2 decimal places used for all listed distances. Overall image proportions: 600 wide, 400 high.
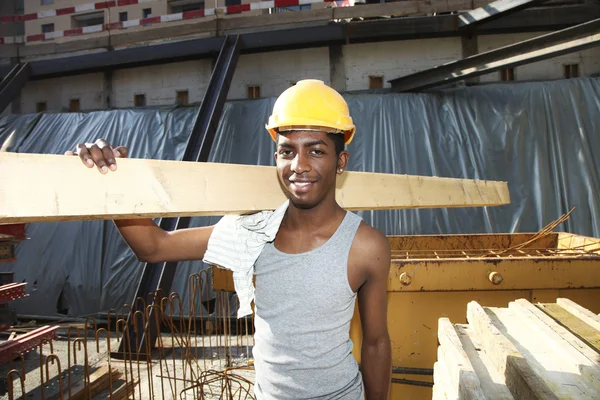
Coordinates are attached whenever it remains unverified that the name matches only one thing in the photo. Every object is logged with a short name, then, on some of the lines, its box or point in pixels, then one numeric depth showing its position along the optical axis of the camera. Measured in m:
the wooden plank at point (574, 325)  2.24
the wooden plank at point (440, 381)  2.38
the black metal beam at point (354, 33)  8.87
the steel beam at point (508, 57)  5.82
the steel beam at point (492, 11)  6.99
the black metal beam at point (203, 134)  5.77
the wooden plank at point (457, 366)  1.94
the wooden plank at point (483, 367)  1.94
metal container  3.22
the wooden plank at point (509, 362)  1.72
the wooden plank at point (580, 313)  2.48
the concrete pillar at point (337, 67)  9.80
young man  1.44
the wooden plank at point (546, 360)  1.73
